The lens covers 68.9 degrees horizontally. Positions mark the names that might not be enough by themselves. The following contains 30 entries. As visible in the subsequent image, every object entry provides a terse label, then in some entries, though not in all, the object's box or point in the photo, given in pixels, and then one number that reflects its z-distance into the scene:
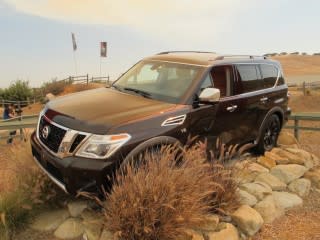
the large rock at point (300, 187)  3.73
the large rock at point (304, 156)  4.36
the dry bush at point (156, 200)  2.36
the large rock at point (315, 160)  4.52
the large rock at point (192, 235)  2.51
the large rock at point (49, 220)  2.75
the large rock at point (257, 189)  3.40
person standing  9.36
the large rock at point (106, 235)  2.49
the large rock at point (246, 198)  3.19
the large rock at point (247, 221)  2.88
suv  2.55
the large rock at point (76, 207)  2.84
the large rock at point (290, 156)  4.31
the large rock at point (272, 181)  3.75
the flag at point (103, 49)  24.26
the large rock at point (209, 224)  2.72
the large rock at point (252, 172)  3.64
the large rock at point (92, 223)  2.60
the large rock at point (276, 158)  4.28
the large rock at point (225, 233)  2.67
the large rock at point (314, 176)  3.99
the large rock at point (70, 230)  2.67
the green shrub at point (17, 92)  25.14
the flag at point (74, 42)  26.42
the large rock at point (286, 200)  3.42
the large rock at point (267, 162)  4.16
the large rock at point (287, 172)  3.95
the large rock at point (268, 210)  3.15
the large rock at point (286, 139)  5.20
